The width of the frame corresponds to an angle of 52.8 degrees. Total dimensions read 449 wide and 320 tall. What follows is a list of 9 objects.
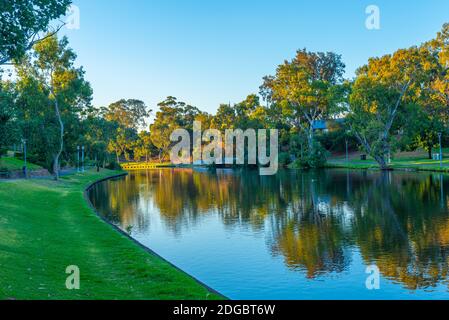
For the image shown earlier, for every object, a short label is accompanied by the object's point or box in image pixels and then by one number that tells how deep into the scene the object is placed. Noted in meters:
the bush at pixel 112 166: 88.69
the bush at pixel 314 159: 82.69
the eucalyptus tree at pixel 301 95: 85.06
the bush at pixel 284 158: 91.06
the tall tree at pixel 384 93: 67.12
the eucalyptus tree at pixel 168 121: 130.00
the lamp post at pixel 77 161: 67.88
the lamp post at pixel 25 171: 49.38
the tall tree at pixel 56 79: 50.25
